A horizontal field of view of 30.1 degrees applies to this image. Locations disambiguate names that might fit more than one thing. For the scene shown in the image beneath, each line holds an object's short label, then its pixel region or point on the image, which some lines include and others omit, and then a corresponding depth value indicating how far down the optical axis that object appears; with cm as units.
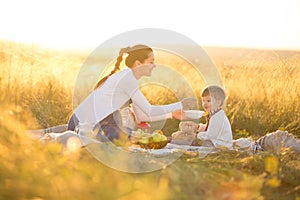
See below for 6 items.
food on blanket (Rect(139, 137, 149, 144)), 508
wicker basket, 523
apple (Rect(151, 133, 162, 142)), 521
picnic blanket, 503
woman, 514
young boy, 568
